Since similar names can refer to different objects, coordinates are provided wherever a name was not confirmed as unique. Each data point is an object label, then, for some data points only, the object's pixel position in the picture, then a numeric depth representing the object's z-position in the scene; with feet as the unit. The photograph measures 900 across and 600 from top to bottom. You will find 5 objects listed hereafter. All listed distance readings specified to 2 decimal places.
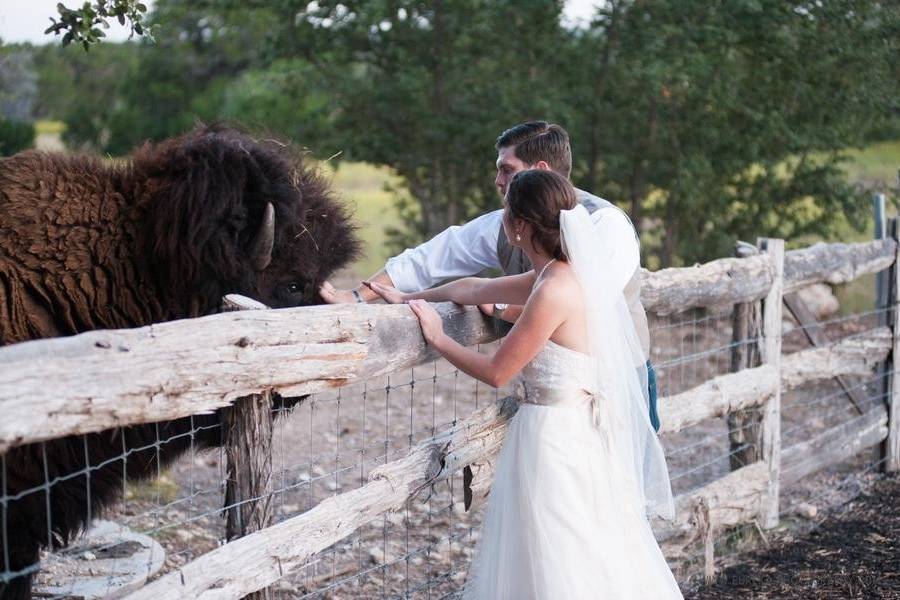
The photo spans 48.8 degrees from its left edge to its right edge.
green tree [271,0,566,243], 36.35
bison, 12.84
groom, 14.20
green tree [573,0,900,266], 34.47
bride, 12.36
